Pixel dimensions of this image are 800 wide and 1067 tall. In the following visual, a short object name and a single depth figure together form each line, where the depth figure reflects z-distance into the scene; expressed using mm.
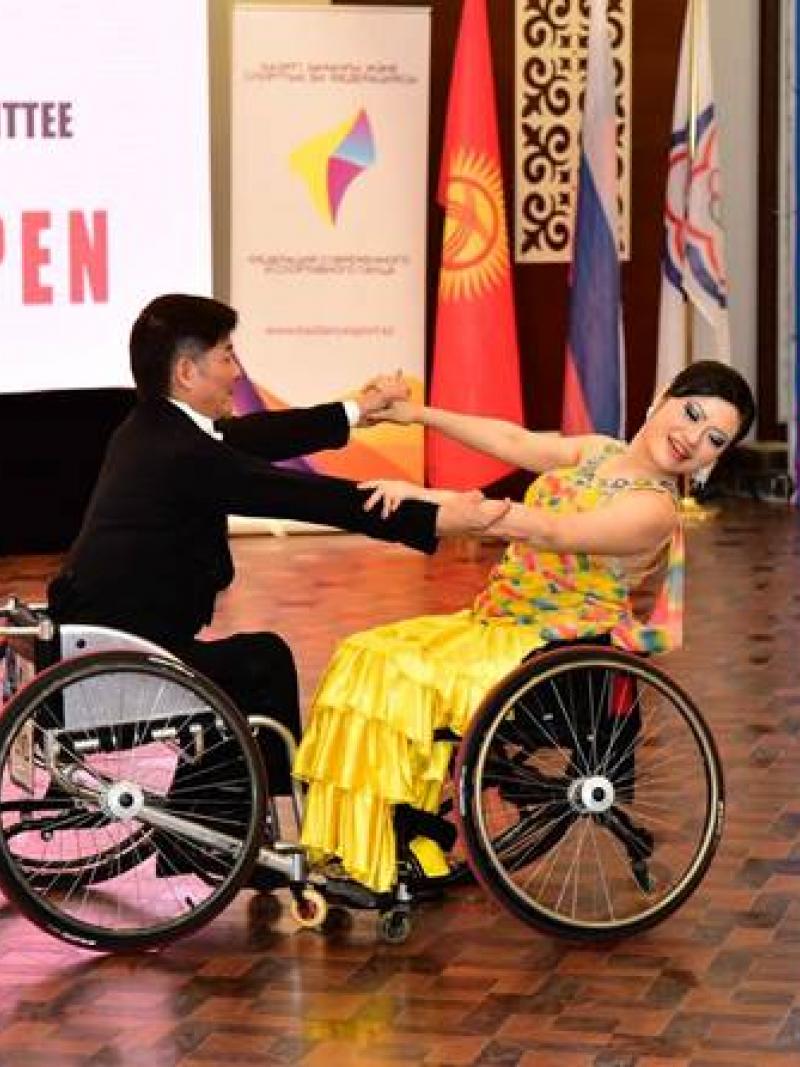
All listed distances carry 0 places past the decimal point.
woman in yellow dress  7173
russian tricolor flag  16649
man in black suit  7167
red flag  16396
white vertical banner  16130
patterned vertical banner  17274
